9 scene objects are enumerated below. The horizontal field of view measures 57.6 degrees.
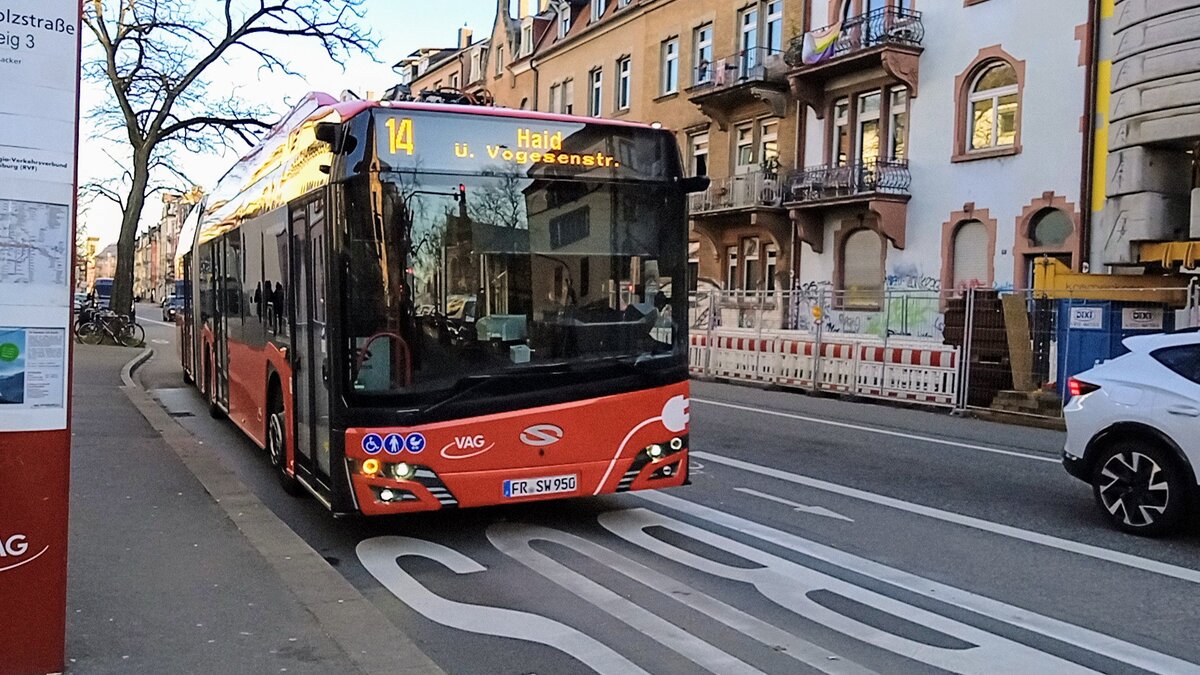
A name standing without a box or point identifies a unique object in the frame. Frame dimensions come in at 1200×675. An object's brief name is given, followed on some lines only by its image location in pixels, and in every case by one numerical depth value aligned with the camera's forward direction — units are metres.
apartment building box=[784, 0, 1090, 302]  21.22
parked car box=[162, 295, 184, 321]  61.97
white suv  7.51
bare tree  28.78
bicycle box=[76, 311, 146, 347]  29.45
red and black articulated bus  6.62
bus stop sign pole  3.94
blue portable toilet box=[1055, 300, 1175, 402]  15.41
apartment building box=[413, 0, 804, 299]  28.36
